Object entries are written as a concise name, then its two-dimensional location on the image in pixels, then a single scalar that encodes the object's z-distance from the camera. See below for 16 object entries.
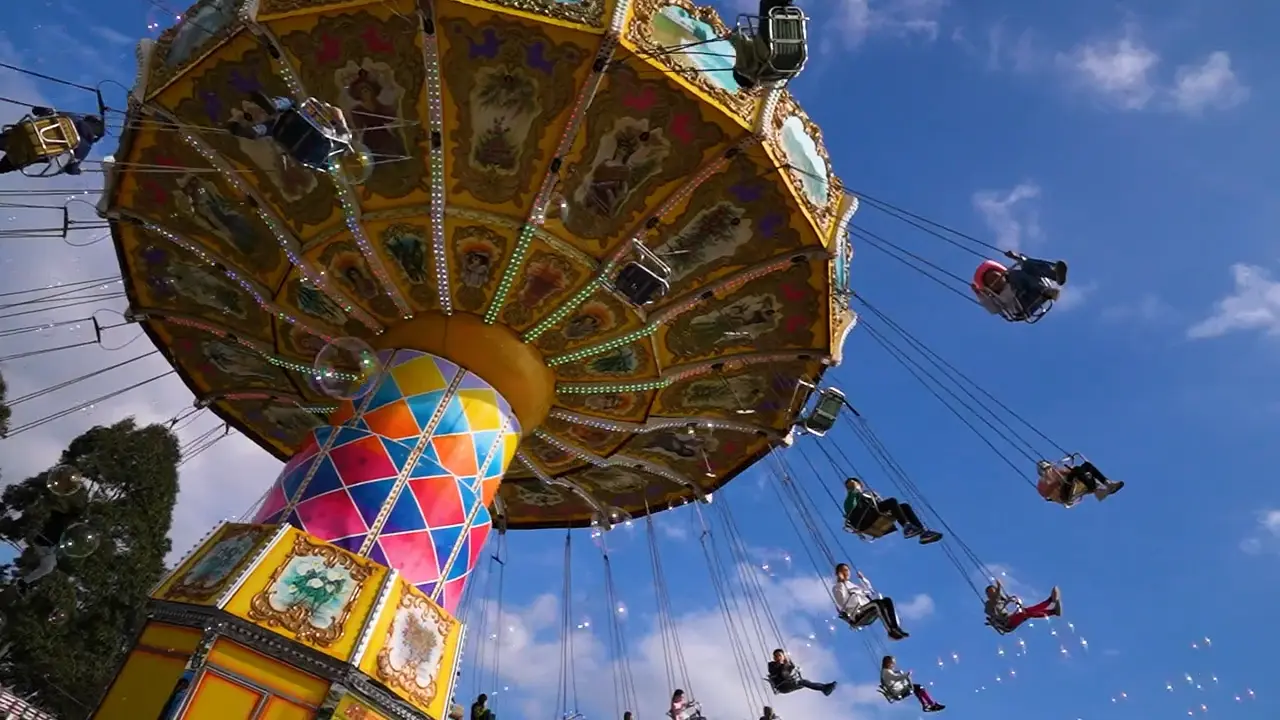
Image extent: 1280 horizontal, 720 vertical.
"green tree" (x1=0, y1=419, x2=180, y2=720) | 21.31
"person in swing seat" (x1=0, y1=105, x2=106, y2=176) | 8.39
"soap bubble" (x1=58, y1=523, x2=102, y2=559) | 10.40
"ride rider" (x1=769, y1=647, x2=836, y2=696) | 12.48
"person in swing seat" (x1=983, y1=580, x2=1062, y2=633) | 11.50
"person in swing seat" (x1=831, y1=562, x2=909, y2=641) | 11.84
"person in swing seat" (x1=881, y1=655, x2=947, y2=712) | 12.42
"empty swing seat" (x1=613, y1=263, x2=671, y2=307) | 9.85
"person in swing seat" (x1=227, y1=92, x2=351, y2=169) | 7.68
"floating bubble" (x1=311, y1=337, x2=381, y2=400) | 10.33
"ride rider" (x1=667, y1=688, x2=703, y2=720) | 13.30
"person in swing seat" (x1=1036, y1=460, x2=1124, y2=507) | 11.15
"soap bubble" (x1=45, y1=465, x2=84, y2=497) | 10.91
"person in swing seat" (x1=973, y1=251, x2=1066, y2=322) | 9.98
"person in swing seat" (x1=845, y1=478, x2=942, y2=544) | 11.44
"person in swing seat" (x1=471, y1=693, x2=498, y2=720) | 12.97
